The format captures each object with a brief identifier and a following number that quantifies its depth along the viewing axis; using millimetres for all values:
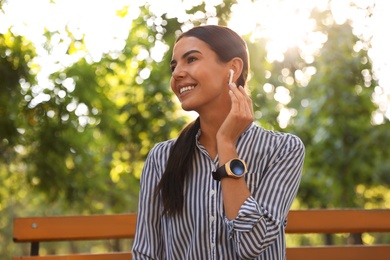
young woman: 3111
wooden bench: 4223
